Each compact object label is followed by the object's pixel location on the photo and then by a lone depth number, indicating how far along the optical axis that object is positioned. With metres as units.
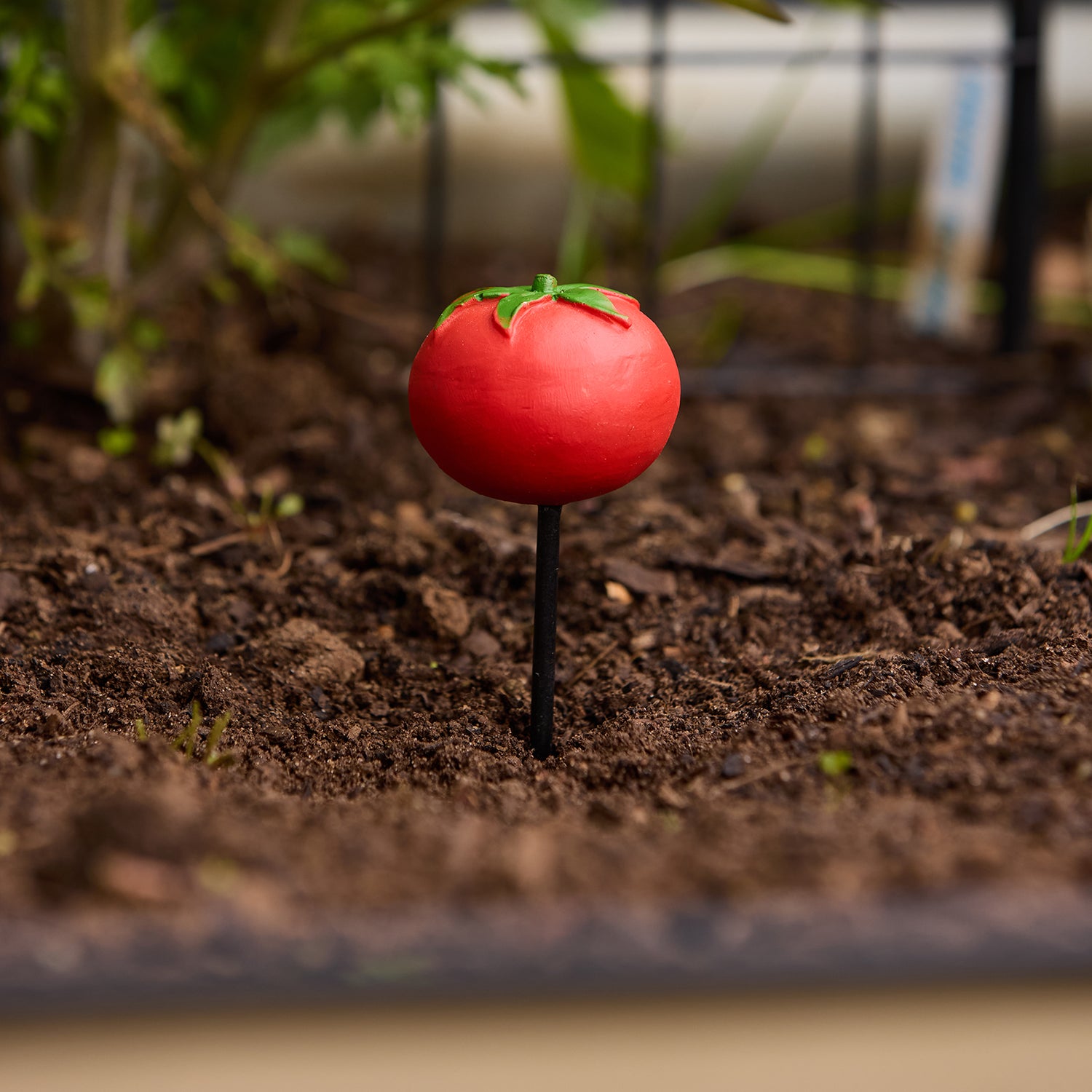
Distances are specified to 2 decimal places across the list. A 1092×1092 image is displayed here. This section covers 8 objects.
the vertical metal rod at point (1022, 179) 0.83
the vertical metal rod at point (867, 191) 0.84
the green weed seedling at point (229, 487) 0.68
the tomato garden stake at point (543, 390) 0.56
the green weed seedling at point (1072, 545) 0.63
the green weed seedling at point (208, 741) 0.58
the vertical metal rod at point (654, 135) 0.79
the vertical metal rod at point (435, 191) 0.81
